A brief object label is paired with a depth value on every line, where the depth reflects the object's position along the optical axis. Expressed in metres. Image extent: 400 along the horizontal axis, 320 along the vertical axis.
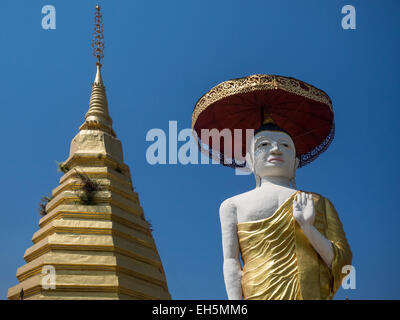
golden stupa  15.93
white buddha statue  8.85
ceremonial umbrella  10.03
